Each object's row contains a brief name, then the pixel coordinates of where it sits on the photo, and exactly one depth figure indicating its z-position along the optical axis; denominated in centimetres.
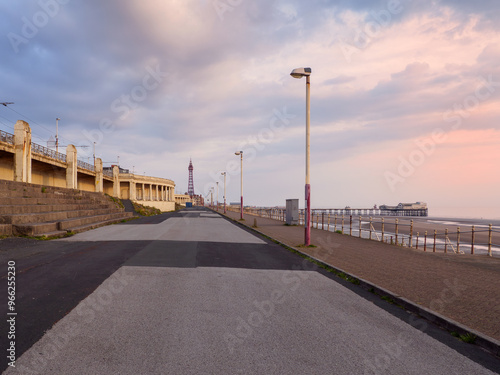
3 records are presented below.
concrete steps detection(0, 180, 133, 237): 1381
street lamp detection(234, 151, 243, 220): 3772
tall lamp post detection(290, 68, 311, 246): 1318
